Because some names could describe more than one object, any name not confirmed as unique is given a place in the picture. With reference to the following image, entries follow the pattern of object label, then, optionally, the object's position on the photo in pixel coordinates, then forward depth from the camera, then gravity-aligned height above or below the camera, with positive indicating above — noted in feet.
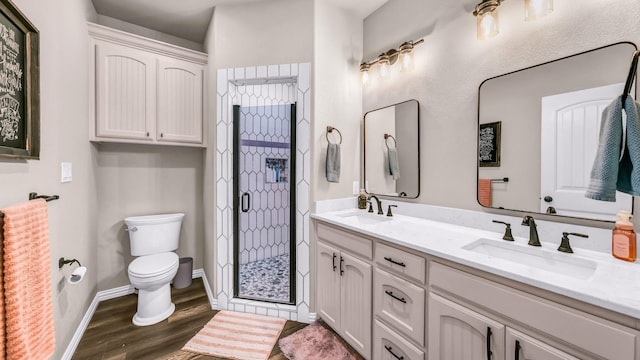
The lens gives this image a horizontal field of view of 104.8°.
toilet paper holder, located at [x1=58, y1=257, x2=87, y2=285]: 4.98 -1.95
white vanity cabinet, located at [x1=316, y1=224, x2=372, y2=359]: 5.10 -2.46
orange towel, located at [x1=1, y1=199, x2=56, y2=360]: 2.93 -1.38
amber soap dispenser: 3.24 -0.81
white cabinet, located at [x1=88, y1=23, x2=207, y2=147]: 6.82 +2.61
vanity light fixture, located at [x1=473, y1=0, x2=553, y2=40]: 4.49 +2.99
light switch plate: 5.12 +0.11
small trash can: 8.49 -3.40
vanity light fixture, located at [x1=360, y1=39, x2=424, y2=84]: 6.14 +3.16
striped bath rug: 5.60 -3.94
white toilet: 6.51 -2.38
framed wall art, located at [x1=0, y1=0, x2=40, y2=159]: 3.20 +1.32
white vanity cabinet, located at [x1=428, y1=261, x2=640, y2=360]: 2.42 -1.72
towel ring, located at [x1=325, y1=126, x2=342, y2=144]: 6.88 +1.34
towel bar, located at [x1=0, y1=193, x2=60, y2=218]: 3.91 -0.31
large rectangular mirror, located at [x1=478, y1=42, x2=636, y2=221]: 3.62 +0.79
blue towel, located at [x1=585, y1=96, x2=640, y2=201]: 2.90 +0.28
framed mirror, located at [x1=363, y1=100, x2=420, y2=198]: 6.28 +0.77
